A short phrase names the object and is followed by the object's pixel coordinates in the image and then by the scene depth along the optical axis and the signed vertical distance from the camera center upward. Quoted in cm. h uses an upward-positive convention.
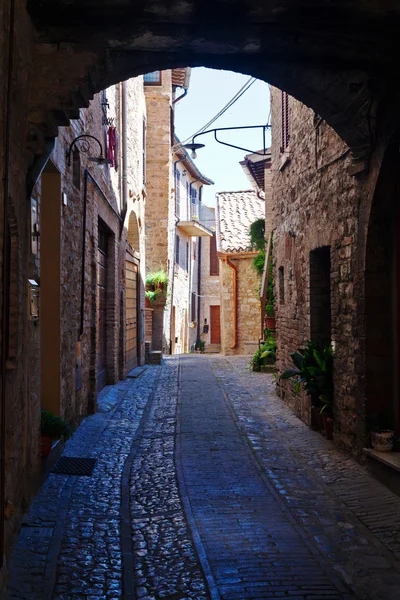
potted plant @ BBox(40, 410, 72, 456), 598 -105
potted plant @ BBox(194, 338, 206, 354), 3328 -144
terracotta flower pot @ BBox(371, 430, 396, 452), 601 -113
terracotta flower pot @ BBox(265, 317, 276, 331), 1538 -12
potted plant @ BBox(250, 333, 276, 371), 1510 -91
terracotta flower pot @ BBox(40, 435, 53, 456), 584 -114
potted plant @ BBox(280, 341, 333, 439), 755 -67
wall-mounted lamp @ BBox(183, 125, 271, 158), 1177 +374
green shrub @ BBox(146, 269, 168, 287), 2011 +117
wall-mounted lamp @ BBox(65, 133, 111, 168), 747 +208
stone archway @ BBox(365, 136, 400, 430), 624 -10
